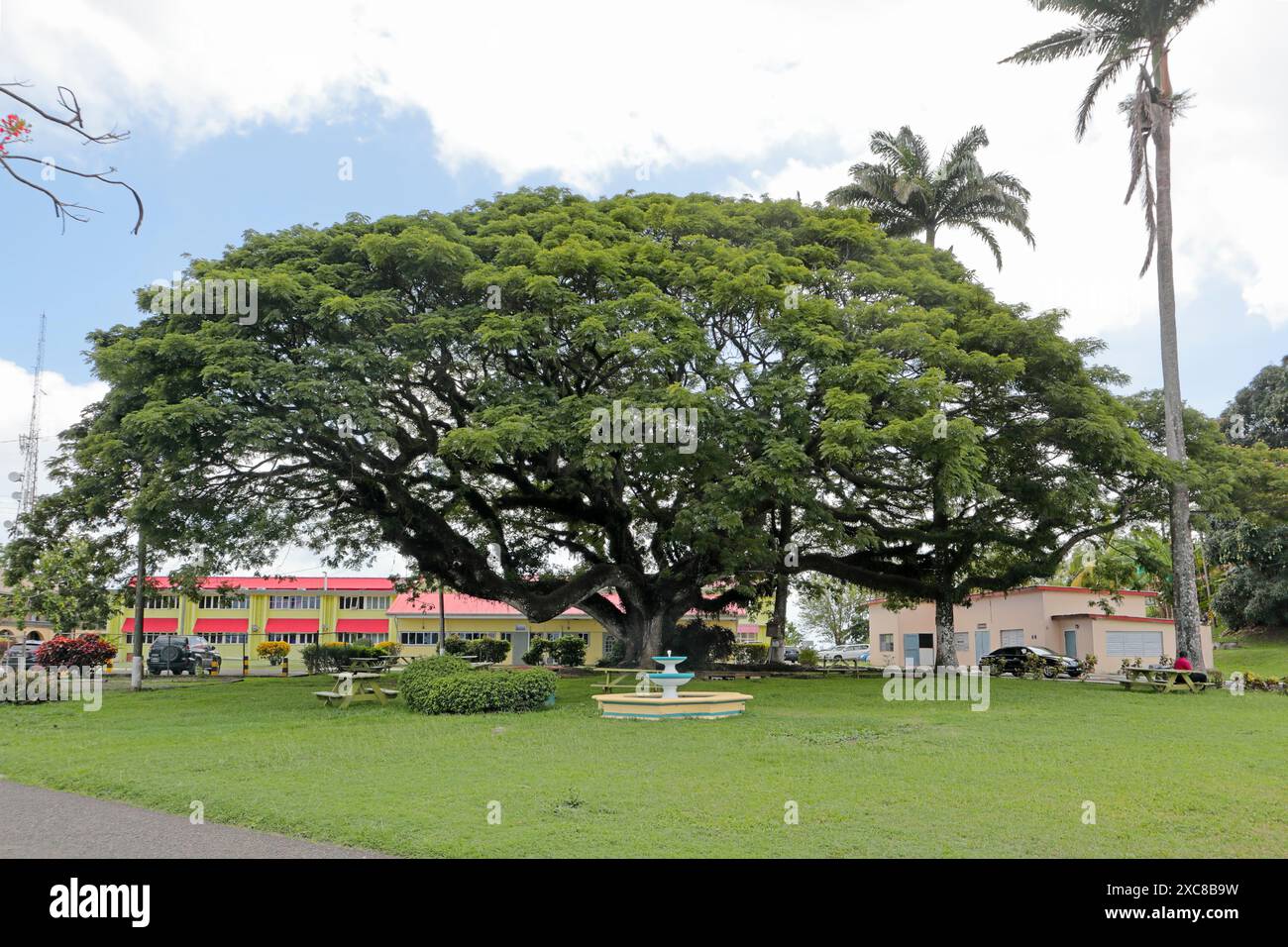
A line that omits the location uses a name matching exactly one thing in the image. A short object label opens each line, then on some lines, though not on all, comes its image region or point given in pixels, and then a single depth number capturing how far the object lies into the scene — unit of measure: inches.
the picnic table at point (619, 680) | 866.1
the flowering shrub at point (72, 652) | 1162.0
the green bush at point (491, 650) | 1533.0
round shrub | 700.0
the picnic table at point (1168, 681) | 909.8
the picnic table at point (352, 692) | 792.3
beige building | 1528.1
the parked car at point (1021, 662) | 1327.5
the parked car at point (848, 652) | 2317.4
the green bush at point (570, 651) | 1584.6
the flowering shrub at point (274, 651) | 1700.8
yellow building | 2203.5
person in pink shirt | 930.9
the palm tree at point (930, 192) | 1239.5
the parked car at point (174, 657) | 1486.2
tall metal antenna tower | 1653.5
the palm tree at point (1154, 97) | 995.3
